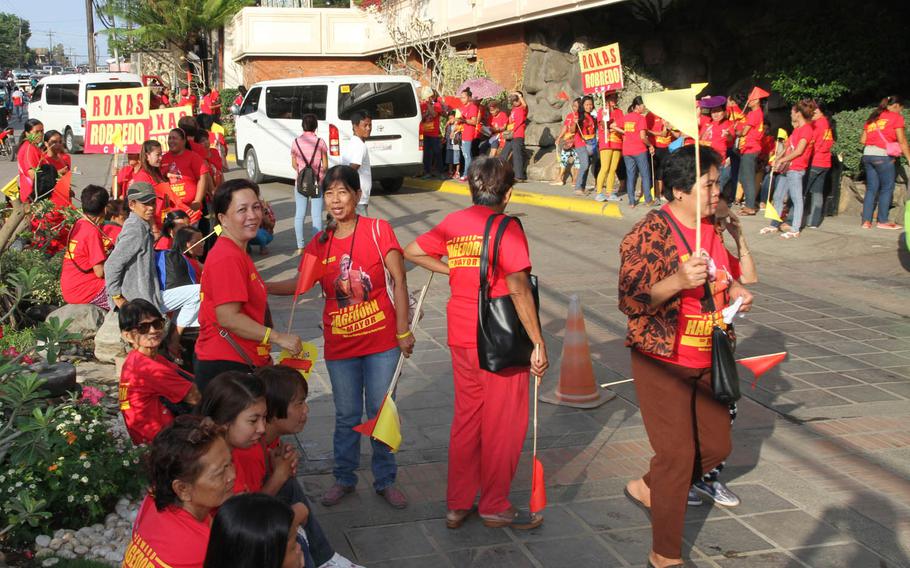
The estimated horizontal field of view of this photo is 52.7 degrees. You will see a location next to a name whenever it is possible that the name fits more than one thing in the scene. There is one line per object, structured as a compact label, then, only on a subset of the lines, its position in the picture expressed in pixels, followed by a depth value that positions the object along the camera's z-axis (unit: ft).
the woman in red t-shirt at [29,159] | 32.27
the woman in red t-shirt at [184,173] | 30.68
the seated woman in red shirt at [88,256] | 24.11
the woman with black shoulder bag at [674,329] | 13.15
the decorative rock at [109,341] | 23.31
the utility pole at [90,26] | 118.39
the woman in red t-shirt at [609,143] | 50.01
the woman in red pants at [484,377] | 14.11
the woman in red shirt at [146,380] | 15.19
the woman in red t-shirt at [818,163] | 39.75
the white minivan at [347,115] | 54.34
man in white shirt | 33.22
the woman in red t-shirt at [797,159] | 39.45
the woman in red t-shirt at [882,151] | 38.47
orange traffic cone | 20.81
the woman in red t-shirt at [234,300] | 13.56
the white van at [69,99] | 90.79
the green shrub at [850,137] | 43.01
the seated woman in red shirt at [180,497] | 9.25
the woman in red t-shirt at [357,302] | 15.25
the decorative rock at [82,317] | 24.43
